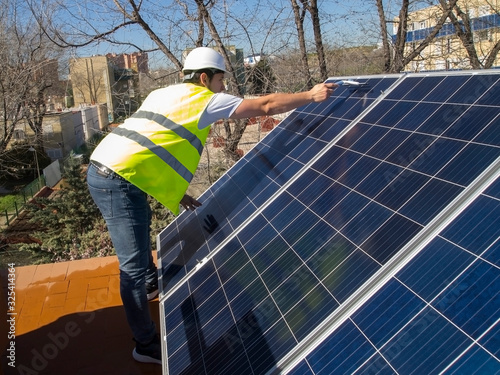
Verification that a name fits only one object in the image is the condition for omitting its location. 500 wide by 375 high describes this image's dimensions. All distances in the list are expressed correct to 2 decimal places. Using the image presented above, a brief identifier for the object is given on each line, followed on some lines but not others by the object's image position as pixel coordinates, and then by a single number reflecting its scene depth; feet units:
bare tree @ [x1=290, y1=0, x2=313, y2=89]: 35.99
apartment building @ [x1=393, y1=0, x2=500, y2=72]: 39.04
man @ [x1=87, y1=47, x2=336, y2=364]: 11.39
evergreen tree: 33.19
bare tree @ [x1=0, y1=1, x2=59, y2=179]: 61.21
